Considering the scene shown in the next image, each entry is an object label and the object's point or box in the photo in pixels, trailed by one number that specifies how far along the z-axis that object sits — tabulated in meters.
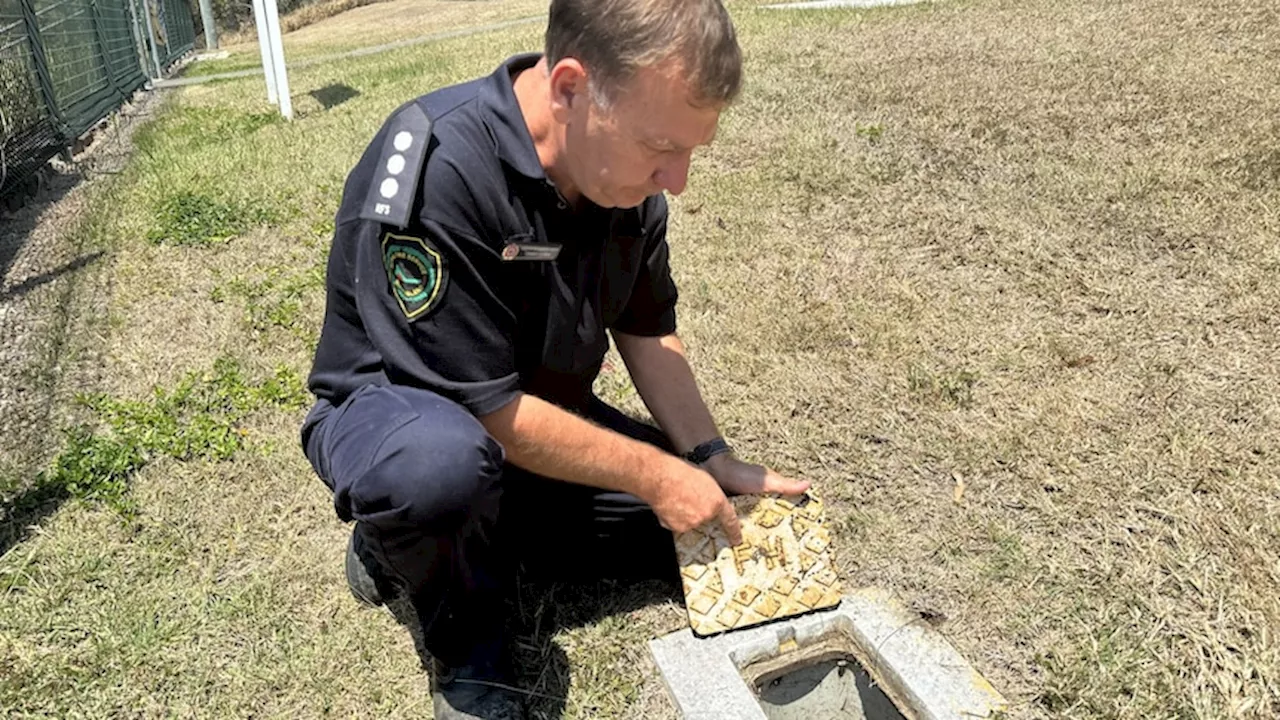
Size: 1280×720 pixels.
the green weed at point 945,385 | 3.07
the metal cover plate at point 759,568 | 2.18
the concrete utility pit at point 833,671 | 2.02
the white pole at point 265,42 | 8.13
